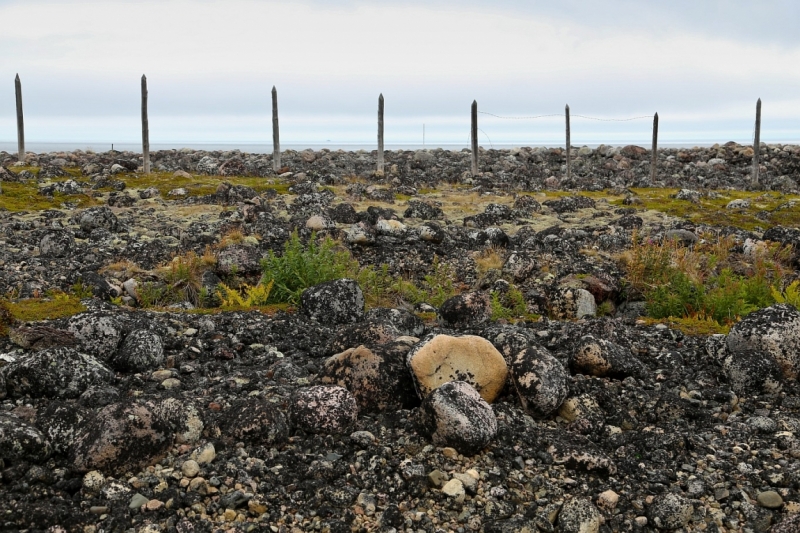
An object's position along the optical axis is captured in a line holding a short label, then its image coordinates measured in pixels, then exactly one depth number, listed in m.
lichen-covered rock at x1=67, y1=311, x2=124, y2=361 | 5.78
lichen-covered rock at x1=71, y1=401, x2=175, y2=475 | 3.88
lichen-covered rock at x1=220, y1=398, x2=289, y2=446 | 4.30
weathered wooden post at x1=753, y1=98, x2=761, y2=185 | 28.00
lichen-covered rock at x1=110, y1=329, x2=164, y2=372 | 5.57
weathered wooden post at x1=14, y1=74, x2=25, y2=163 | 30.25
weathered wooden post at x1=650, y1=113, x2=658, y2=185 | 27.48
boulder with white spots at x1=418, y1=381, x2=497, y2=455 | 4.22
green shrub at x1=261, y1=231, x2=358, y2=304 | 8.80
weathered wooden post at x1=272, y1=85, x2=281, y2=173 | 28.50
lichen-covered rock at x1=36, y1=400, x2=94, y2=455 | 4.07
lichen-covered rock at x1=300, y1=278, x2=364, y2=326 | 7.53
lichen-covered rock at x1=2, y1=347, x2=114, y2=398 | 4.89
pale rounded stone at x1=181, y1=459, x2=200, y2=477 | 3.92
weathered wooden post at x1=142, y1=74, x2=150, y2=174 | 26.59
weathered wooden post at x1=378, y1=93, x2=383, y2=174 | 29.26
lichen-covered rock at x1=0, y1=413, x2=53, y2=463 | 3.87
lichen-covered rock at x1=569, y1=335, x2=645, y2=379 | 5.57
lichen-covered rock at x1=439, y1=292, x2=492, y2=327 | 7.59
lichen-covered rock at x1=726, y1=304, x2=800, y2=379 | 5.60
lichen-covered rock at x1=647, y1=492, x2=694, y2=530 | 3.65
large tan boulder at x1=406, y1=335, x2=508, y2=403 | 4.85
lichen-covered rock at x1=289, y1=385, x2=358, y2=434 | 4.47
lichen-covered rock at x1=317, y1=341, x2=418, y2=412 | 4.87
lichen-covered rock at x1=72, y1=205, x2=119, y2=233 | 14.73
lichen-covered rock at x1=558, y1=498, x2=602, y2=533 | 3.60
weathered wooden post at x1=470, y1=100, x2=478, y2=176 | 29.55
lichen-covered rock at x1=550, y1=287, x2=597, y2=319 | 9.70
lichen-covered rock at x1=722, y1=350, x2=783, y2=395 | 5.33
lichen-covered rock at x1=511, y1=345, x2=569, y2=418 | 4.86
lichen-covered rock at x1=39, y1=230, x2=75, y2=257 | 12.60
